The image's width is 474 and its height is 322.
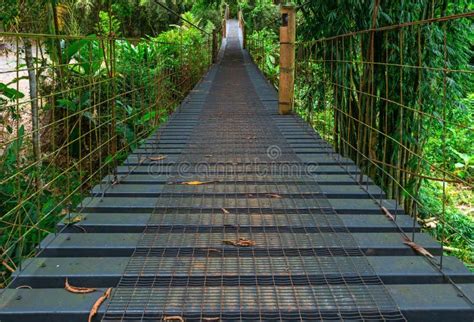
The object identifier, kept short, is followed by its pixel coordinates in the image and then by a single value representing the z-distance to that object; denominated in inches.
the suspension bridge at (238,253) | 67.9
